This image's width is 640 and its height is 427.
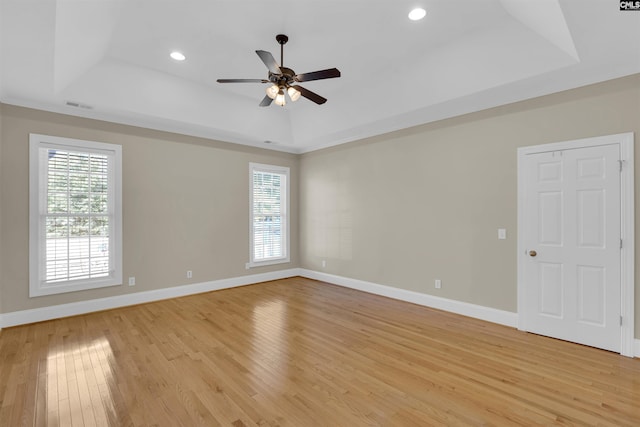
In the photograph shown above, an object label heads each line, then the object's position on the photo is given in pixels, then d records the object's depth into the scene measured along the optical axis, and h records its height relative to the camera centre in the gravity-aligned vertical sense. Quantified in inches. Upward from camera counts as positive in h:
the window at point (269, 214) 245.4 +0.4
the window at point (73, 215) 156.1 +0.0
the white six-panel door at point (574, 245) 121.5 -13.7
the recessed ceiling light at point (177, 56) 145.9 +79.2
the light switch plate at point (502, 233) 151.4 -9.8
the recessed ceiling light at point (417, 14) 115.5 +79.0
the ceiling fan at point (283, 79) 111.5 +53.7
